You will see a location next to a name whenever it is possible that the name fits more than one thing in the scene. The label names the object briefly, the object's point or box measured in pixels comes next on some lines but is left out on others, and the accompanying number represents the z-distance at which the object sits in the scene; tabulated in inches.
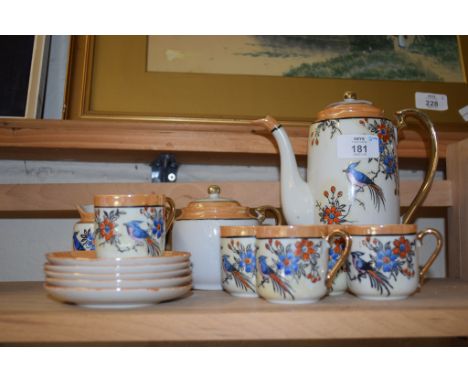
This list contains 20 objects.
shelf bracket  37.1
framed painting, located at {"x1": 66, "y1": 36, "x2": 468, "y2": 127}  35.9
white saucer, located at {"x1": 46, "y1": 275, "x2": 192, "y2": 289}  21.9
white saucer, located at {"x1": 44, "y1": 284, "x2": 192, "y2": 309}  21.8
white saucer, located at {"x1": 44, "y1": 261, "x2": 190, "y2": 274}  22.1
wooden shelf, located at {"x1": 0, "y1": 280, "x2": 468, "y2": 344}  21.0
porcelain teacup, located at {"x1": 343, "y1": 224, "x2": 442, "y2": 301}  24.5
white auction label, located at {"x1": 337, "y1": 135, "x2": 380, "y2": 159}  28.5
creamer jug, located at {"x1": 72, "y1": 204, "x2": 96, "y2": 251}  29.9
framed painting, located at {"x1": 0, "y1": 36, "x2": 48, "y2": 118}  34.8
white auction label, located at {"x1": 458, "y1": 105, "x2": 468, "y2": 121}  38.4
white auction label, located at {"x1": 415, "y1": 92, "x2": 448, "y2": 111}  38.4
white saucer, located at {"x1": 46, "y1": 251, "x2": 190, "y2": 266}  22.2
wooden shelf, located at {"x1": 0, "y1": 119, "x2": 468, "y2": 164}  33.7
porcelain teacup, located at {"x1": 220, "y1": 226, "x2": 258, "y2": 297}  26.0
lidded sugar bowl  28.6
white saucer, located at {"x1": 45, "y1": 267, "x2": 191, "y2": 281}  22.0
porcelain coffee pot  28.2
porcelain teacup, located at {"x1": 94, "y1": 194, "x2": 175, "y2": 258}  24.5
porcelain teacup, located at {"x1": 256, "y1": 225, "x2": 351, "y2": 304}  23.3
